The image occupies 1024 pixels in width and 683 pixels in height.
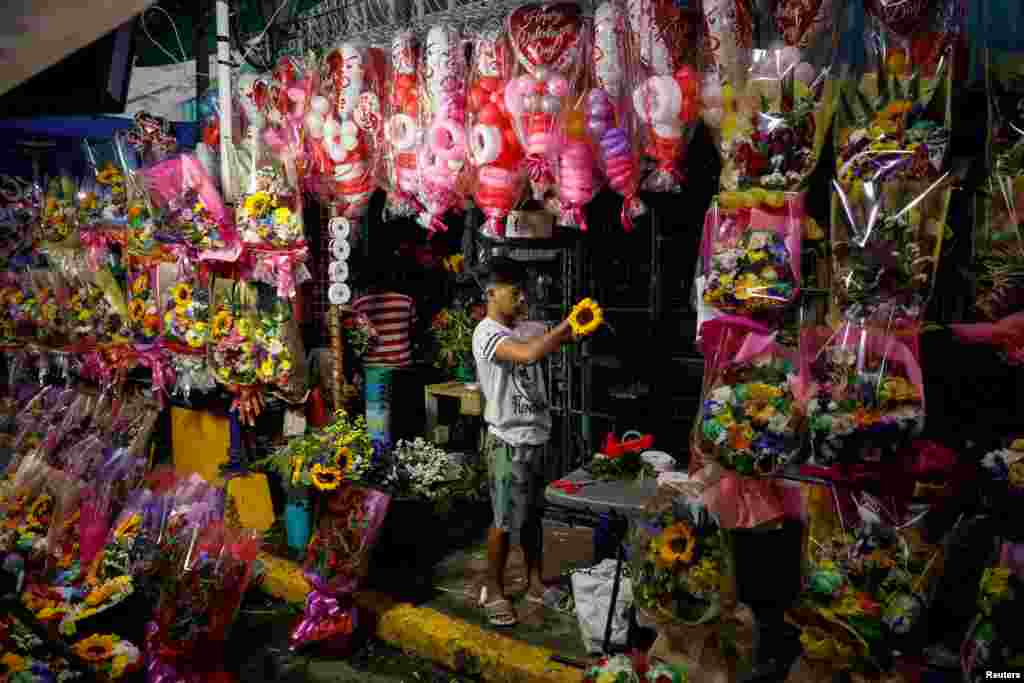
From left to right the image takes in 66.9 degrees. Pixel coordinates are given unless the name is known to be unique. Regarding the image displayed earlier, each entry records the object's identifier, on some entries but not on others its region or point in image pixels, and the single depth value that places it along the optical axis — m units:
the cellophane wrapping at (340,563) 4.38
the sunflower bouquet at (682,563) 2.97
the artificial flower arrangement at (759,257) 3.12
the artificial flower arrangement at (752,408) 3.06
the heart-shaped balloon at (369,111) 4.84
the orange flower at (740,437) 3.08
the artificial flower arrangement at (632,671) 3.06
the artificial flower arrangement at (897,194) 2.88
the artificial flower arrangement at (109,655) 3.25
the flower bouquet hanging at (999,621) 2.61
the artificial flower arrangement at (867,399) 2.86
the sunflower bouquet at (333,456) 4.53
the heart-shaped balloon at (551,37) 3.93
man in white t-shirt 4.40
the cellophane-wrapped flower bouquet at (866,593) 2.78
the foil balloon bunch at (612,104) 3.85
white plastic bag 3.87
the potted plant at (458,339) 6.81
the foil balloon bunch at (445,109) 4.40
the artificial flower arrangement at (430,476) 5.23
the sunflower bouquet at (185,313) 5.63
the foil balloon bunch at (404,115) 4.65
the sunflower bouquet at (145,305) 6.03
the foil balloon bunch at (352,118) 4.86
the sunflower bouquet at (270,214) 5.19
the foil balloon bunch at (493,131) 4.17
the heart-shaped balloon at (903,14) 2.93
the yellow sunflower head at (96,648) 3.23
